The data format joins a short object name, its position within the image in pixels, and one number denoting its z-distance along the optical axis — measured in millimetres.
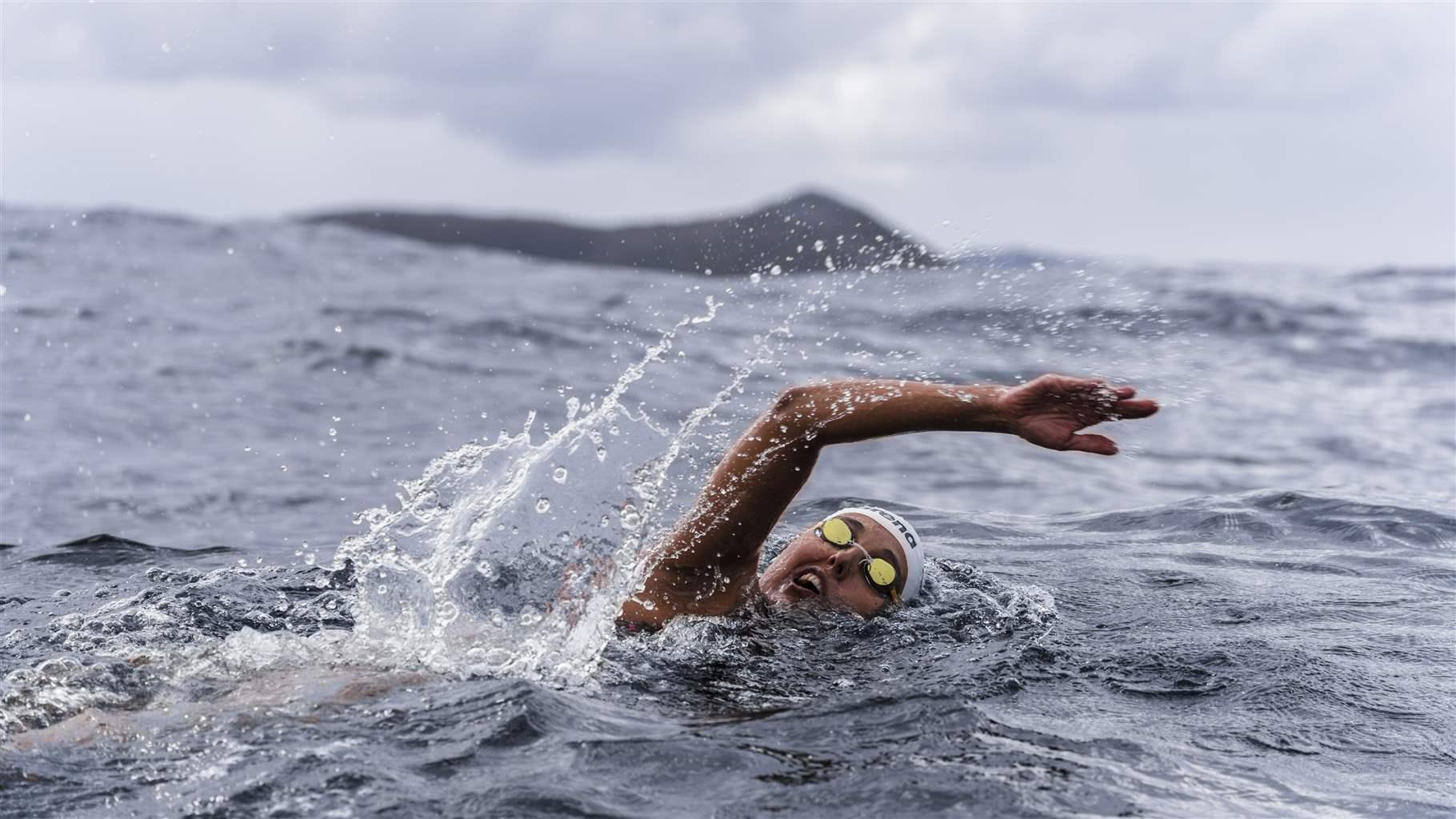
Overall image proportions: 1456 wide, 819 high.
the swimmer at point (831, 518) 4871
